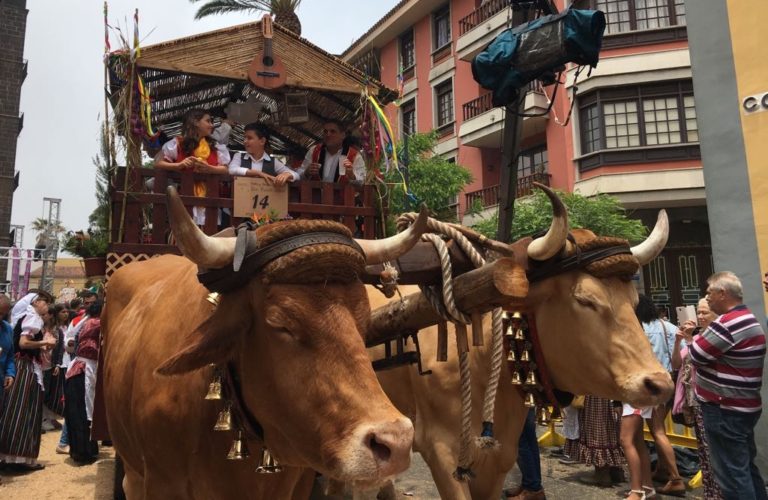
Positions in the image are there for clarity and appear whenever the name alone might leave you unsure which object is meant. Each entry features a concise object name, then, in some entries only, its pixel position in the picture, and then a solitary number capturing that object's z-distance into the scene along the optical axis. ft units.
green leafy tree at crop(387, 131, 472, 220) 63.26
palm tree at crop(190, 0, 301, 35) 43.26
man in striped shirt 15.74
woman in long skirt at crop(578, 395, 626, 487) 21.79
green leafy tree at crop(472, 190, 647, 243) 50.16
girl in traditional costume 15.38
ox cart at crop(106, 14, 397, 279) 14.44
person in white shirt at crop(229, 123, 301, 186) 17.56
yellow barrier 21.89
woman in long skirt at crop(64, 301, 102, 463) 24.75
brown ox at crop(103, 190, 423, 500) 5.68
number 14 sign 14.53
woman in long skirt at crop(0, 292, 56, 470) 23.17
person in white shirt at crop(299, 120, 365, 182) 18.35
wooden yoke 6.84
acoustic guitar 16.97
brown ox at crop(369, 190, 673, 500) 9.84
